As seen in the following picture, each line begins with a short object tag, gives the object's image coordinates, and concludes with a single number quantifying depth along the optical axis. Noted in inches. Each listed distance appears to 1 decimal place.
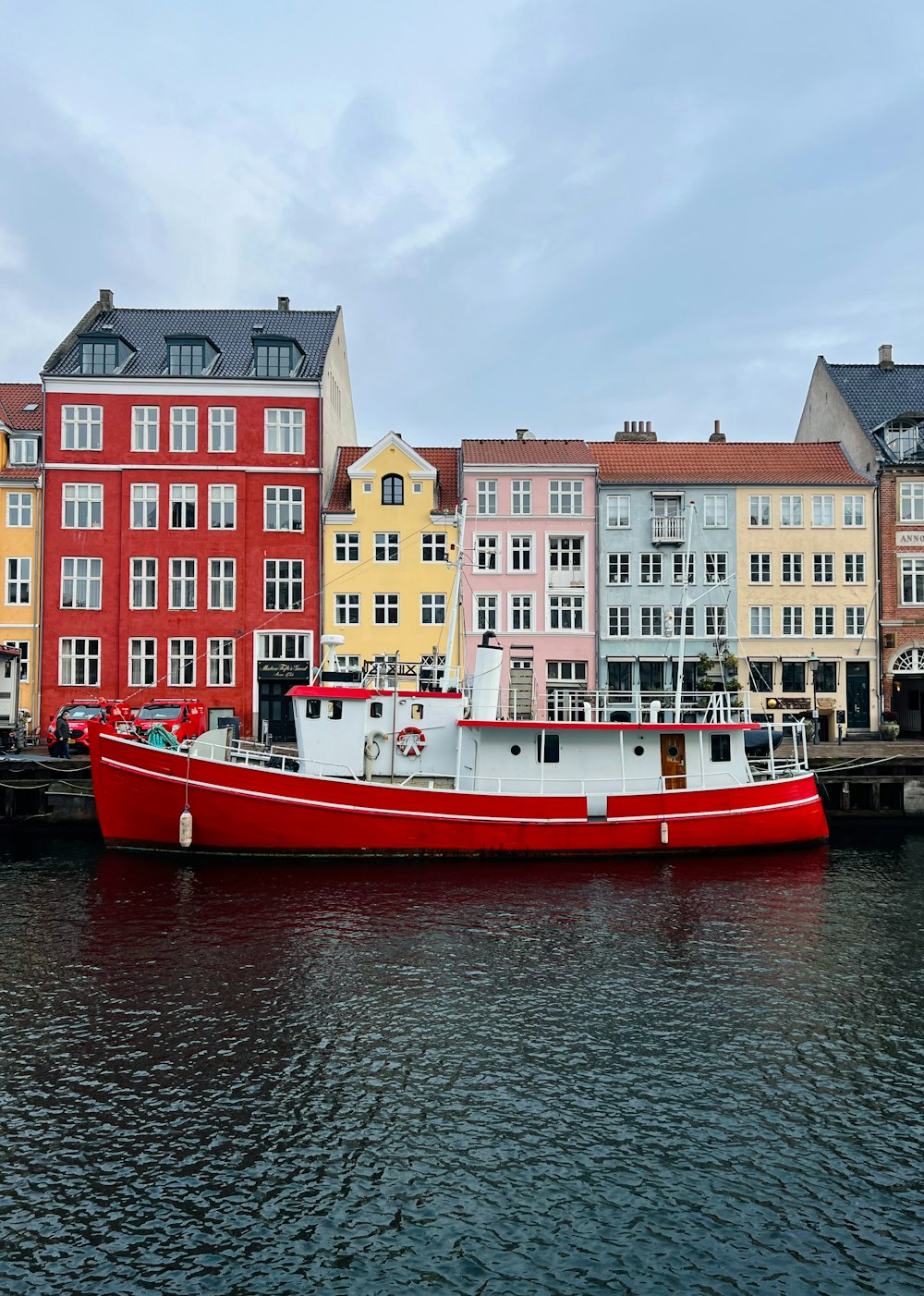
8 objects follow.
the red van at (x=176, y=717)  1493.6
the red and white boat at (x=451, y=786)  1153.4
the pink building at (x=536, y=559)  1957.4
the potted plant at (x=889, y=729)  1818.4
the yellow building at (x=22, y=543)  1924.2
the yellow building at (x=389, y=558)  1943.9
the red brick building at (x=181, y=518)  1921.8
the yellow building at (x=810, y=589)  1941.4
